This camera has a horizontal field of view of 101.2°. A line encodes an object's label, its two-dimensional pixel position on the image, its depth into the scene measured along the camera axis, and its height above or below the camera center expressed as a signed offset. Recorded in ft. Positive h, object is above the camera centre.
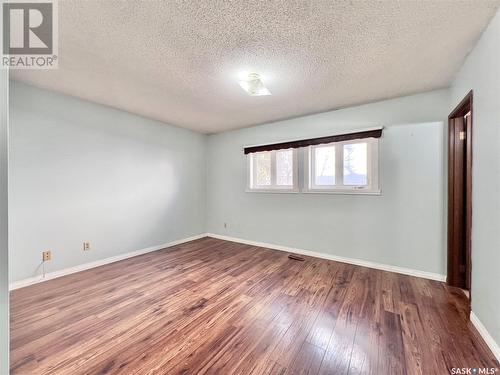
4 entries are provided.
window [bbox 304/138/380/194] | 9.70 +0.95
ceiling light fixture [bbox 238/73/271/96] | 7.09 +3.50
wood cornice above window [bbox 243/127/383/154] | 9.43 +2.39
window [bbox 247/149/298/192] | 12.19 +0.93
